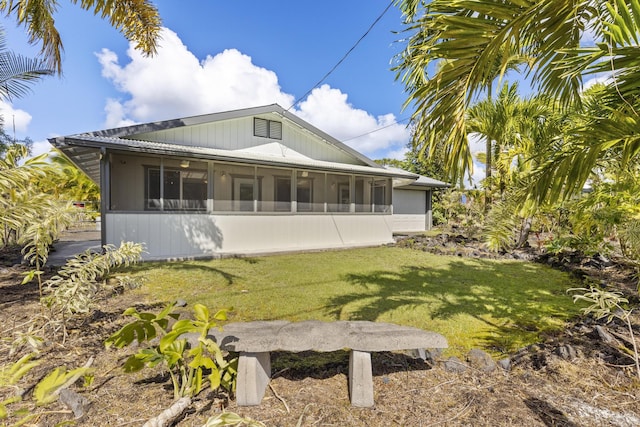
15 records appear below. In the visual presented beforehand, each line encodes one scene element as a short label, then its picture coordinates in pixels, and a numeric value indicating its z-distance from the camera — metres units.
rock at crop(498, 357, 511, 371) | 2.72
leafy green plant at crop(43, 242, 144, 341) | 2.96
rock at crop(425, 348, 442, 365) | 2.86
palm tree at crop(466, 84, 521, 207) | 8.48
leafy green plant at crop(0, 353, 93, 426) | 0.99
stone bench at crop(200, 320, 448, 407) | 2.19
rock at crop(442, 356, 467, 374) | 2.68
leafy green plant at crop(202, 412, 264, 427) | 1.13
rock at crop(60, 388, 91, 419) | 1.99
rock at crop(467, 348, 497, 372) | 2.72
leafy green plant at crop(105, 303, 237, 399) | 1.86
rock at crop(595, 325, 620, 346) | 2.93
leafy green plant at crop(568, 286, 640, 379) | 2.13
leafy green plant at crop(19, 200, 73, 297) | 3.19
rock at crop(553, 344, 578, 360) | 2.76
